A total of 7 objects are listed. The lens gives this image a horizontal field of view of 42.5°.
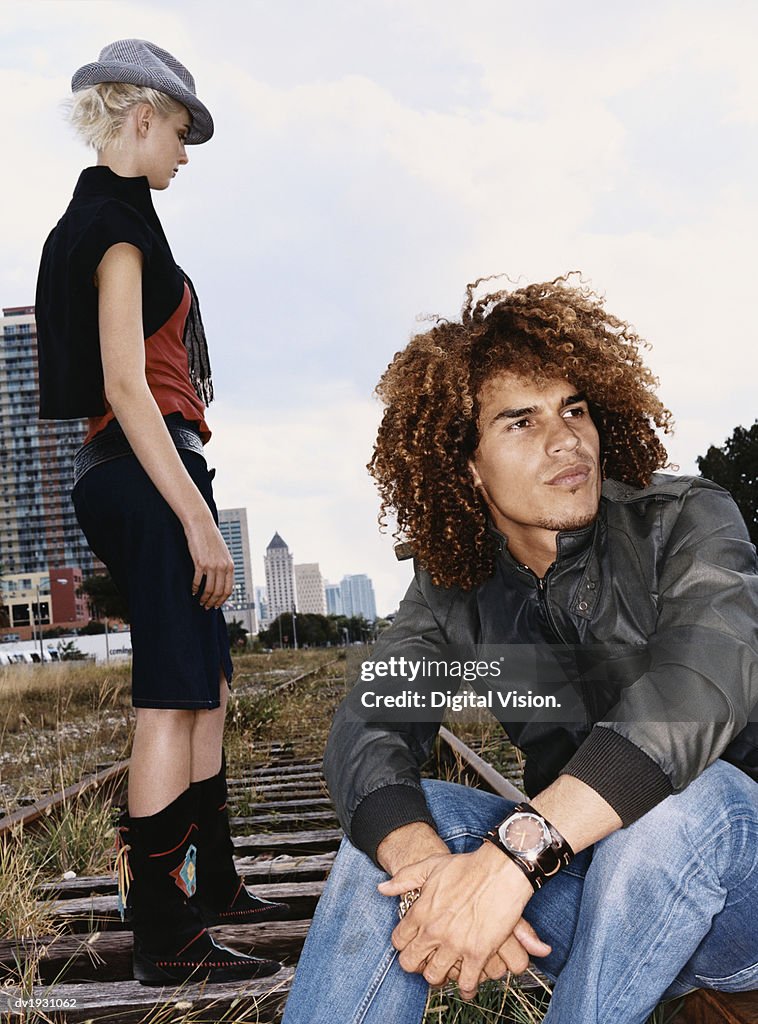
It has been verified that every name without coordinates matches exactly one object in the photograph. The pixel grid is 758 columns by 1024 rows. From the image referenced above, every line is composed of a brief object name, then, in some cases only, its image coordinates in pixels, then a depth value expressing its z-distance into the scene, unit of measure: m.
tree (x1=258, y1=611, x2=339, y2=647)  67.75
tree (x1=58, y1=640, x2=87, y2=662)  34.22
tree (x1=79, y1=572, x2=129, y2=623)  49.84
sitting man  1.33
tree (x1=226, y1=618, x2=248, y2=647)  51.34
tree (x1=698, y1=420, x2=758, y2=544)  34.72
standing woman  2.03
